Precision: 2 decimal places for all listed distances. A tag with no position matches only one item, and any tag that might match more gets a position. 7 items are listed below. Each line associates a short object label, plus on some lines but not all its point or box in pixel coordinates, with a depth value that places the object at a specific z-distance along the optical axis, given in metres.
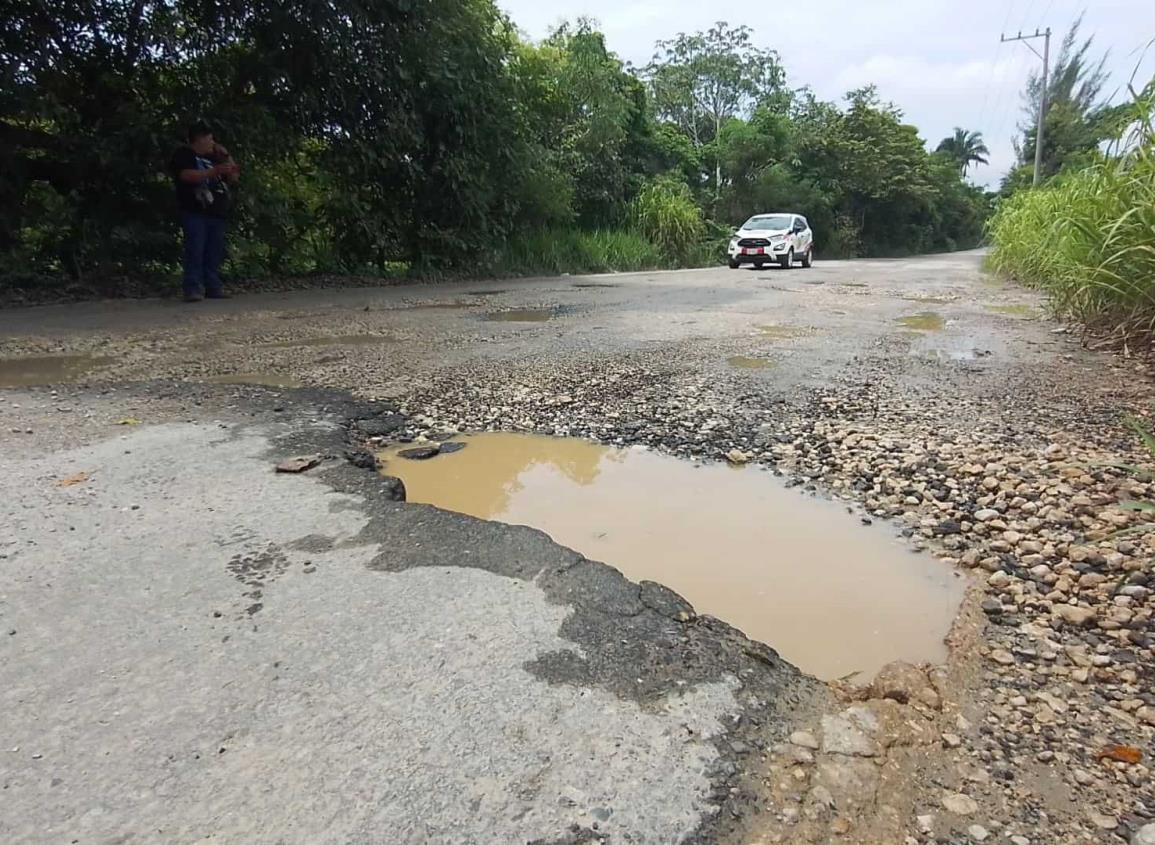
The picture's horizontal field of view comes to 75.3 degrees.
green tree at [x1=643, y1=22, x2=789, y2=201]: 35.34
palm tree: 63.31
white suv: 16.88
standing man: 7.06
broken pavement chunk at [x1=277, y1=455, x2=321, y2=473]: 2.51
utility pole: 28.97
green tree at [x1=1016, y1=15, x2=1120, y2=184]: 31.38
